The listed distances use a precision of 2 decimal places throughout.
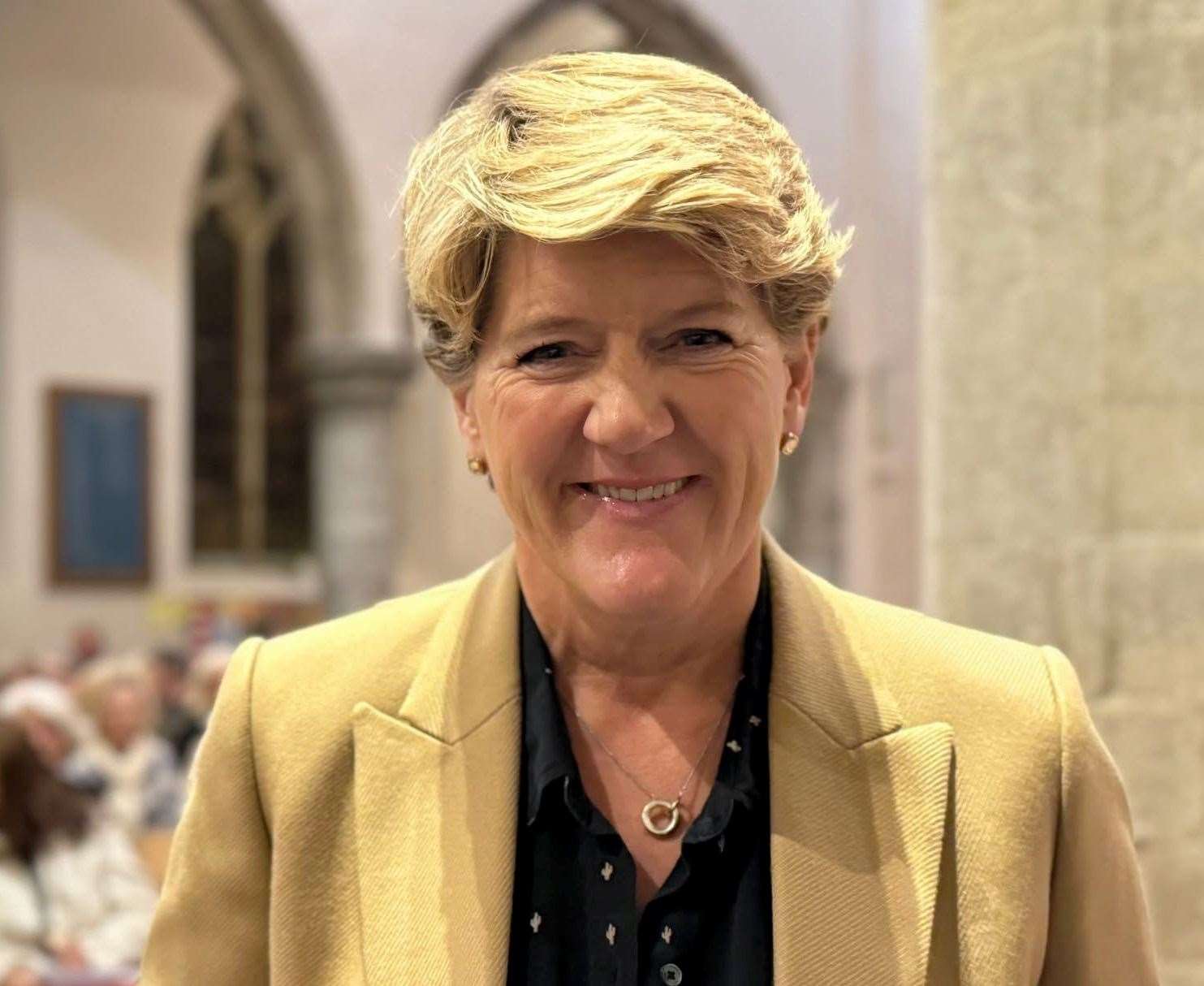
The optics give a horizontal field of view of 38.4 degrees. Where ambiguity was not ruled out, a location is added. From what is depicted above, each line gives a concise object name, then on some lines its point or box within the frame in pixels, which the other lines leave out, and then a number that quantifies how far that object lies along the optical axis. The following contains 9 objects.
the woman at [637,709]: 1.35
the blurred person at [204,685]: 7.08
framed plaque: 12.40
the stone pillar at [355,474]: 10.86
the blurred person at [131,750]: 6.41
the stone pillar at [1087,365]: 3.16
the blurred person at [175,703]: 7.20
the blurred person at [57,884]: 4.67
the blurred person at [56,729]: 5.65
